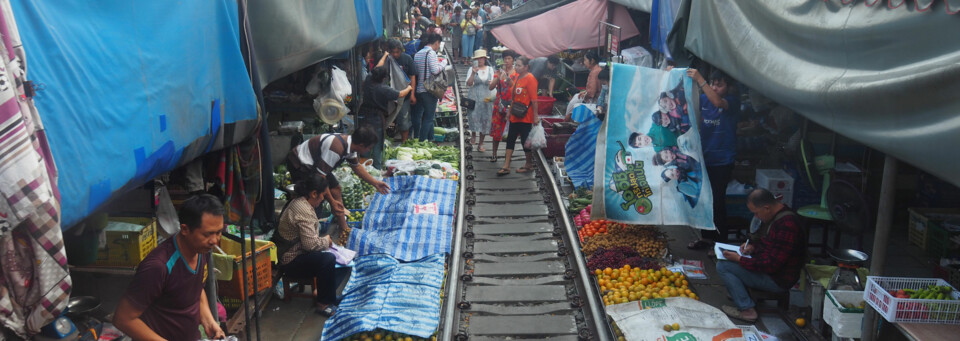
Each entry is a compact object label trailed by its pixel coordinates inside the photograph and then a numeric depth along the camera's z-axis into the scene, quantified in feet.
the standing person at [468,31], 74.08
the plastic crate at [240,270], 21.71
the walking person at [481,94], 43.52
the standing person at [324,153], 26.07
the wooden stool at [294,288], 24.47
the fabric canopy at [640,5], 40.85
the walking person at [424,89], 42.11
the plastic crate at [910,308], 16.62
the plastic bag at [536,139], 39.52
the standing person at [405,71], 40.70
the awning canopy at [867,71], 13.25
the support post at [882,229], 16.11
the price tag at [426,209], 31.04
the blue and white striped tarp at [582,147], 36.22
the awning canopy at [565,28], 49.70
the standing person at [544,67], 55.73
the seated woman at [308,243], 23.40
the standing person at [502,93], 39.27
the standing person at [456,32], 76.02
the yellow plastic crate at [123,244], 18.34
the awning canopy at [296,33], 18.42
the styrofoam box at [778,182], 28.58
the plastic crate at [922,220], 26.11
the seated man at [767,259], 22.04
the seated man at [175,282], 13.00
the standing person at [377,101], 36.78
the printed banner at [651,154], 27.43
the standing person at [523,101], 37.93
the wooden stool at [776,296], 23.27
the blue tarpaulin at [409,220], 27.73
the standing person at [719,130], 27.78
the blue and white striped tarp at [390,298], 21.59
